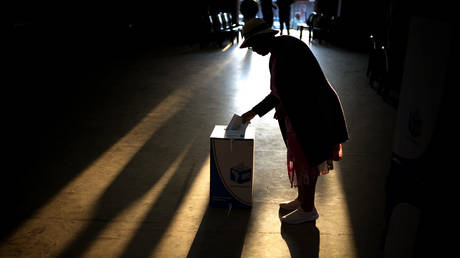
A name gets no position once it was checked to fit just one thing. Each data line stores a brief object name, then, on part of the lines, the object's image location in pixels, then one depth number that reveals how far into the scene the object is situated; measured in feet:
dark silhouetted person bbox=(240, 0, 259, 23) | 27.81
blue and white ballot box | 9.61
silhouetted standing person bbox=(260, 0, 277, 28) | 38.83
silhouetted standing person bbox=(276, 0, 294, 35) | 40.54
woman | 8.48
